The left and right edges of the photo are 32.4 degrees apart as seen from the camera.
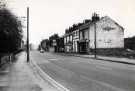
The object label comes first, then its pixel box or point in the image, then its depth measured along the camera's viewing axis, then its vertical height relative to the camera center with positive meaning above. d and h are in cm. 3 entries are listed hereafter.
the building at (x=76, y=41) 7712 +182
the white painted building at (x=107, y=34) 6562 +347
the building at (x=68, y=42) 8606 +173
